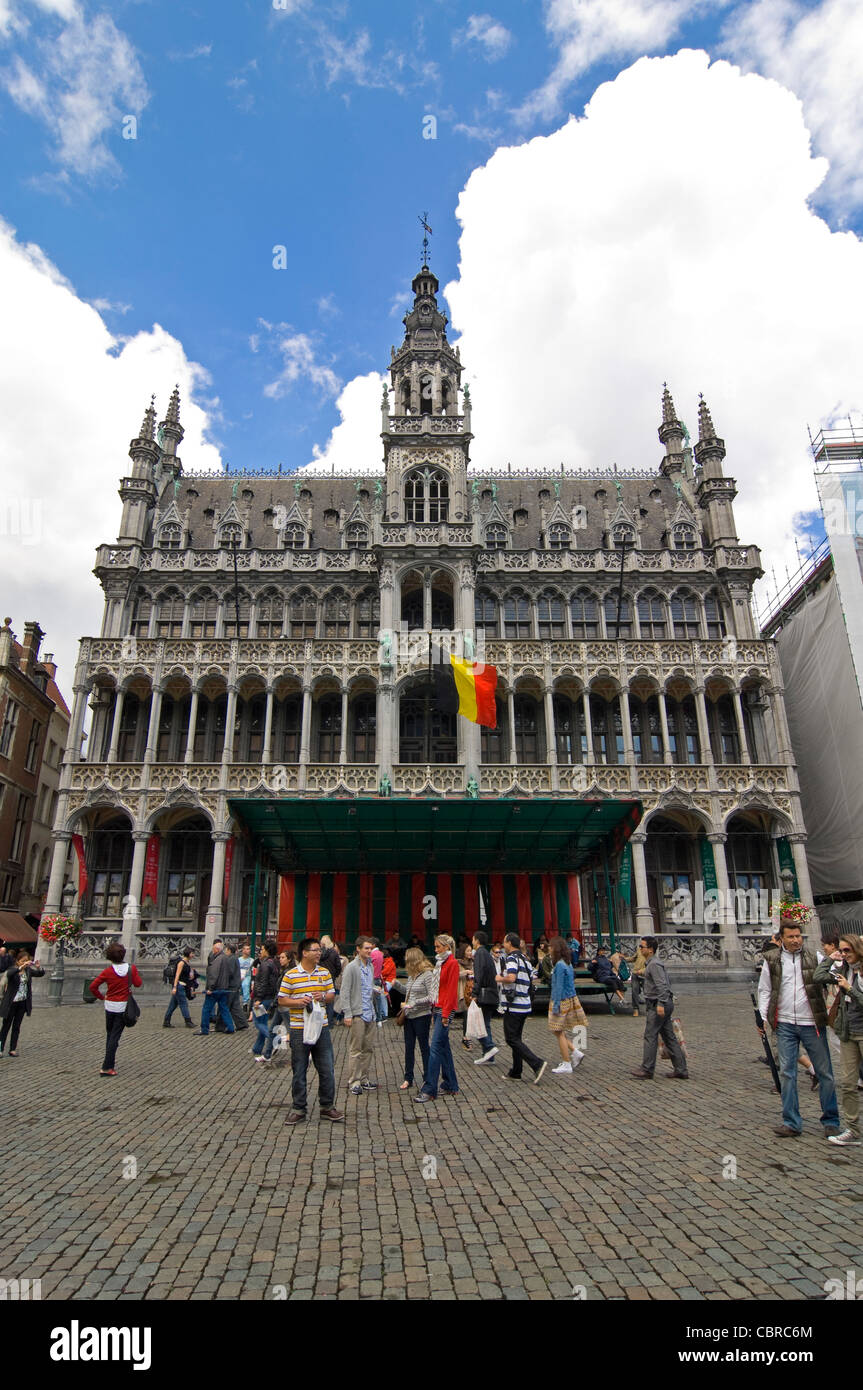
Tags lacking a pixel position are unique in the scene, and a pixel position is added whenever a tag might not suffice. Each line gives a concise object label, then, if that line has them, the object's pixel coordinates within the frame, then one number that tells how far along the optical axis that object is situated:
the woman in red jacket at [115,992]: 11.47
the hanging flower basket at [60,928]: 27.61
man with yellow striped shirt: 8.92
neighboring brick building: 39.50
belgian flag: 29.84
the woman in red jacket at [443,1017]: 9.83
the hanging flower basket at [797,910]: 27.58
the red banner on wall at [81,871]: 30.72
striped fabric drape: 29.84
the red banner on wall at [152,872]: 31.22
